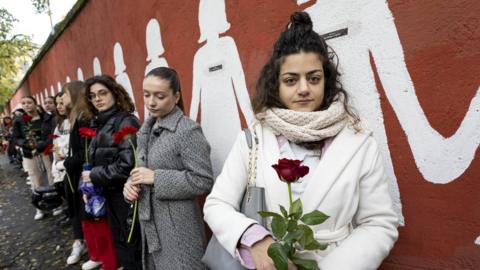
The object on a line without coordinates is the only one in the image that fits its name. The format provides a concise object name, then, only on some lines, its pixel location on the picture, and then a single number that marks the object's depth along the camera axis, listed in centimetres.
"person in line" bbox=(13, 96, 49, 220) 482
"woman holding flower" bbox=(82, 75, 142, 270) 214
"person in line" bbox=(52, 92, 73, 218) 346
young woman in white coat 105
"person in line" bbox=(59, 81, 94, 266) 262
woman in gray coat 183
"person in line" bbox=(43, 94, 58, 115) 508
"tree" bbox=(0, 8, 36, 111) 1013
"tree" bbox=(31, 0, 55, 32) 911
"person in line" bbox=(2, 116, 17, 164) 1040
